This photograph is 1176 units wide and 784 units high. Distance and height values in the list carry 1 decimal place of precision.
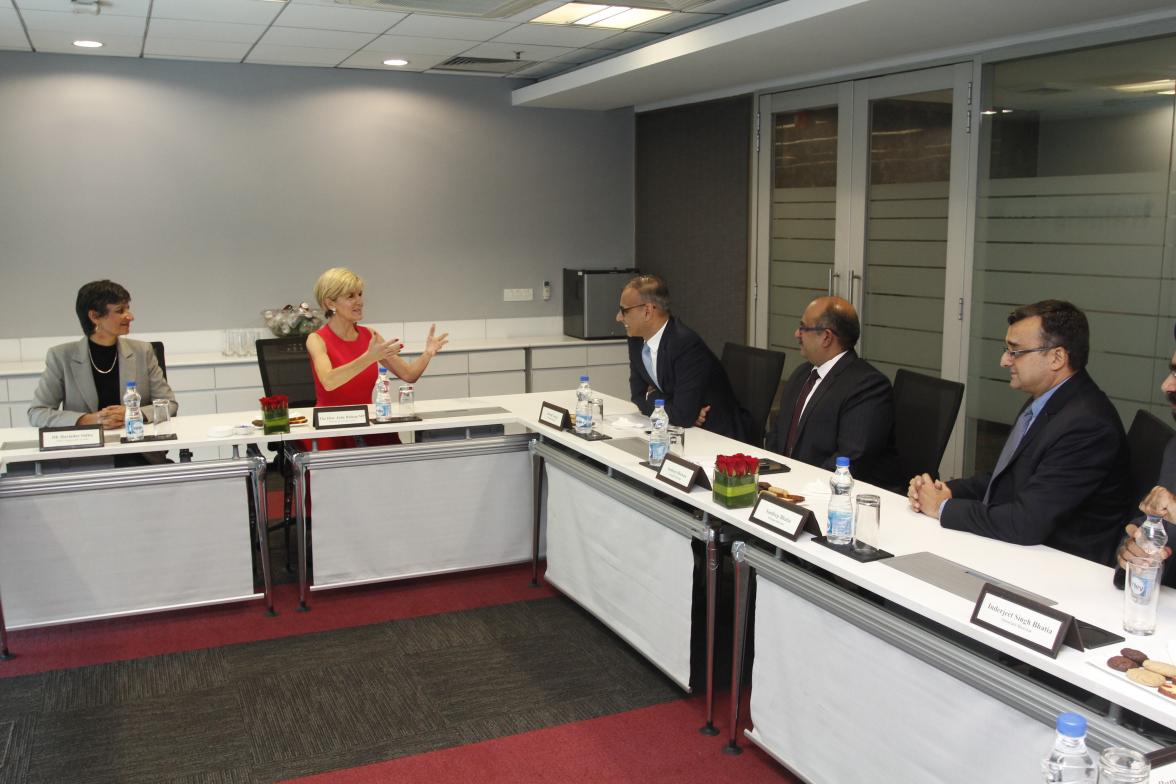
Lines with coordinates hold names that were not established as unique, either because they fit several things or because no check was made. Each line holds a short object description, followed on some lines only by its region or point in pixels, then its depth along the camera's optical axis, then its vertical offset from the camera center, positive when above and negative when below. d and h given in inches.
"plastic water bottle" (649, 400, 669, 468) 136.2 -24.3
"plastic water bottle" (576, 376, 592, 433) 156.7 -24.2
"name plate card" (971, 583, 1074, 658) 75.7 -28.2
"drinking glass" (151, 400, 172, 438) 162.2 -25.4
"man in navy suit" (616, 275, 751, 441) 158.7 -17.3
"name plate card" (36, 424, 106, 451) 147.1 -26.3
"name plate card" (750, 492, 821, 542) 104.2 -27.5
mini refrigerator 292.4 -12.5
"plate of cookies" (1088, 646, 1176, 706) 69.6 -29.4
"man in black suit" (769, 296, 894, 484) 139.4 -20.3
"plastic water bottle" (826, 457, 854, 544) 100.1 -25.5
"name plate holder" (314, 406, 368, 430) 163.0 -25.9
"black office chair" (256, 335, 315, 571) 194.2 -21.8
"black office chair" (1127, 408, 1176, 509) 103.7 -20.2
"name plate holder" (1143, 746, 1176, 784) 58.7 -30.0
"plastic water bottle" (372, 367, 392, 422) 166.4 -23.5
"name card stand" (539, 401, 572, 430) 161.5 -25.9
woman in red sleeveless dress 172.2 -16.1
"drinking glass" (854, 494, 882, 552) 100.5 -26.6
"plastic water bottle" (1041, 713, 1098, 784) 58.6 -30.0
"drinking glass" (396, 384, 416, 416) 171.2 -24.8
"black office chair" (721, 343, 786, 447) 174.7 -21.5
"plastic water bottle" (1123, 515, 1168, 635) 78.1 -26.0
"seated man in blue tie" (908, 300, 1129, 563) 99.7 -20.2
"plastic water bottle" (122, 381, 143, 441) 150.6 -23.7
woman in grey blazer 159.8 -18.2
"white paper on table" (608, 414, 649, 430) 161.2 -26.8
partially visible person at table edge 85.7 -21.2
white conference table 82.0 -29.9
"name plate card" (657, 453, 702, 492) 122.7 -26.8
